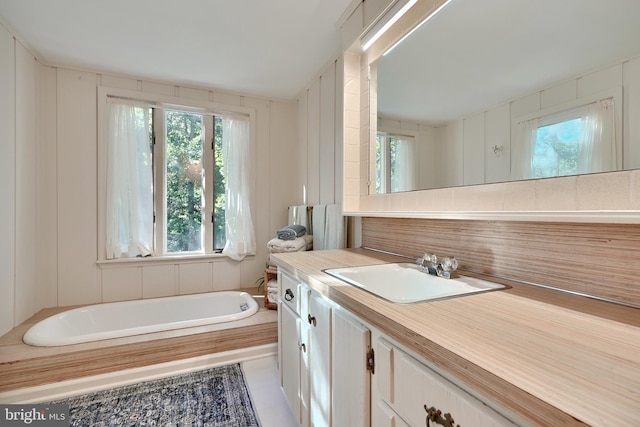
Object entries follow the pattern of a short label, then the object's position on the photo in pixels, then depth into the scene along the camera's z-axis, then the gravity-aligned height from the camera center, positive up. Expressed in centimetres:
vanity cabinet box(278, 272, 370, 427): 80 -53
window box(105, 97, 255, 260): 253 +31
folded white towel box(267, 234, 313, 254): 233 -27
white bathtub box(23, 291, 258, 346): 190 -85
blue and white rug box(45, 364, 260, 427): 149 -111
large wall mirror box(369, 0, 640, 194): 73 +41
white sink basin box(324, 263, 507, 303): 95 -26
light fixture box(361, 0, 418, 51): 133 +98
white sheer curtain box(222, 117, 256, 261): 291 +31
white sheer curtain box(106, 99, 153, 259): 251 +30
